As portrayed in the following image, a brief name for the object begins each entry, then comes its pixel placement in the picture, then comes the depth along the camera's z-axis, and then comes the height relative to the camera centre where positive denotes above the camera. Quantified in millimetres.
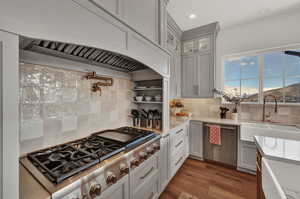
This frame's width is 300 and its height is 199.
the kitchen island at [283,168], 740 -465
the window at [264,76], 2342 +469
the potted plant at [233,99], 2617 -6
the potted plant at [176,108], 2836 -220
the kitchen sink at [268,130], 1873 -500
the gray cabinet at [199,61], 2676 +860
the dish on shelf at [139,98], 1935 +4
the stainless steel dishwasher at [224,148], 2344 -981
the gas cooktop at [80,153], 753 -436
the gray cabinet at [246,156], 2166 -1026
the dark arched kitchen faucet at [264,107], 2379 -164
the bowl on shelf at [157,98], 1835 +6
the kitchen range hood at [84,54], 966 +440
